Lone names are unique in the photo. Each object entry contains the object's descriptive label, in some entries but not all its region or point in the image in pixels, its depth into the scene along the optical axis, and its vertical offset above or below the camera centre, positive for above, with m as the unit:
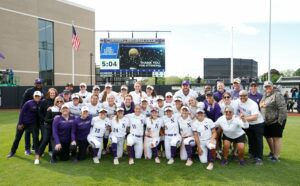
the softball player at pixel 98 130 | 6.94 -1.19
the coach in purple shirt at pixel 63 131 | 6.81 -1.18
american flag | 21.61 +2.76
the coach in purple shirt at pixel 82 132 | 6.97 -1.22
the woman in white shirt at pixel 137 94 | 8.06 -0.39
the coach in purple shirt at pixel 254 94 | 7.27 -0.34
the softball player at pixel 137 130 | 7.10 -1.21
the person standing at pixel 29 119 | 7.34 -0.97
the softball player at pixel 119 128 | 7.11 -1.16
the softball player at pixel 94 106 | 7.47 -0.66
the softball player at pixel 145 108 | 7.42 -0.71
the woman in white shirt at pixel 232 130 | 6.51 -1.10
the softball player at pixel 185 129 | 6.91 -1.15
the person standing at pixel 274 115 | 6.52 -0.77
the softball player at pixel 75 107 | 7.43 -0.68
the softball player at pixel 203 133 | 6.71 -1.20
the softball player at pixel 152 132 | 7.09 -1.25
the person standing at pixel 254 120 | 6.55 -0.89
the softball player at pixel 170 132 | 6.90 -1.23
